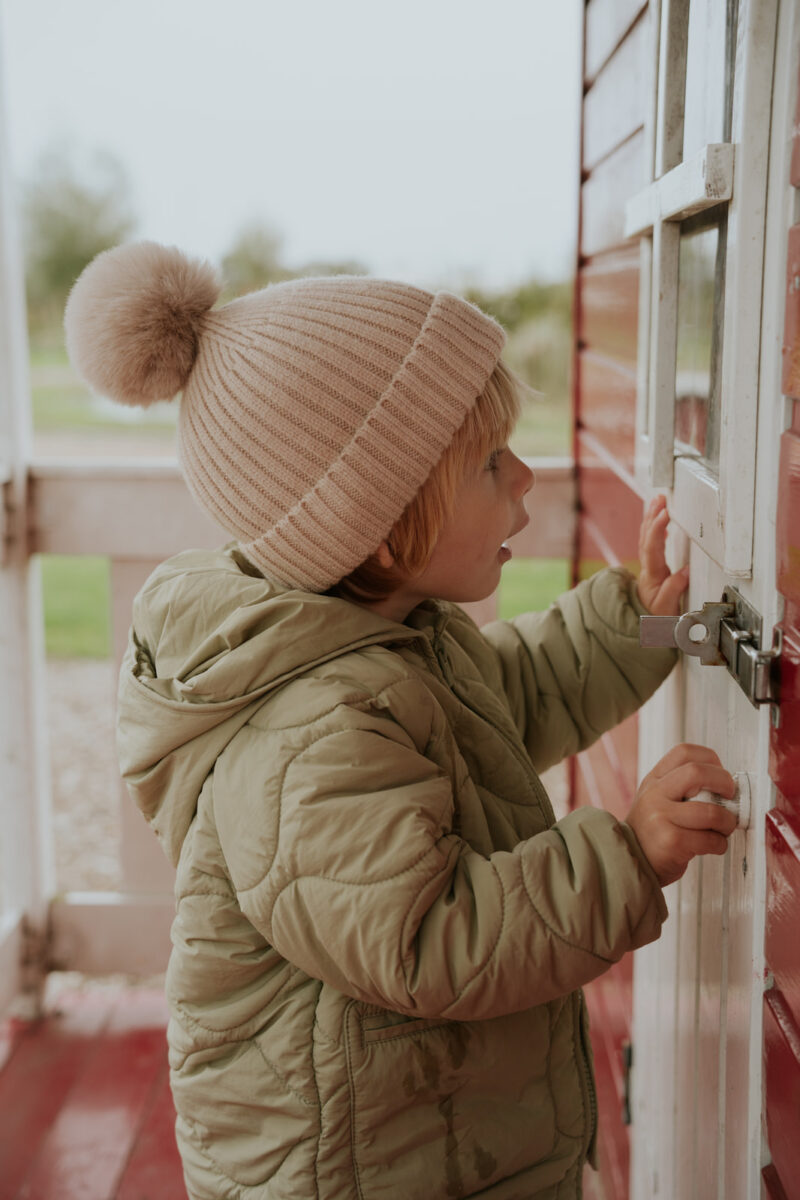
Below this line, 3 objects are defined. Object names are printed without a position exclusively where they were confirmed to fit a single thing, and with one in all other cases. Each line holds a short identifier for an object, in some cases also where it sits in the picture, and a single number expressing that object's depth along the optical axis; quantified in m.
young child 1.07
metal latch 0.91
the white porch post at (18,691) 2.68
